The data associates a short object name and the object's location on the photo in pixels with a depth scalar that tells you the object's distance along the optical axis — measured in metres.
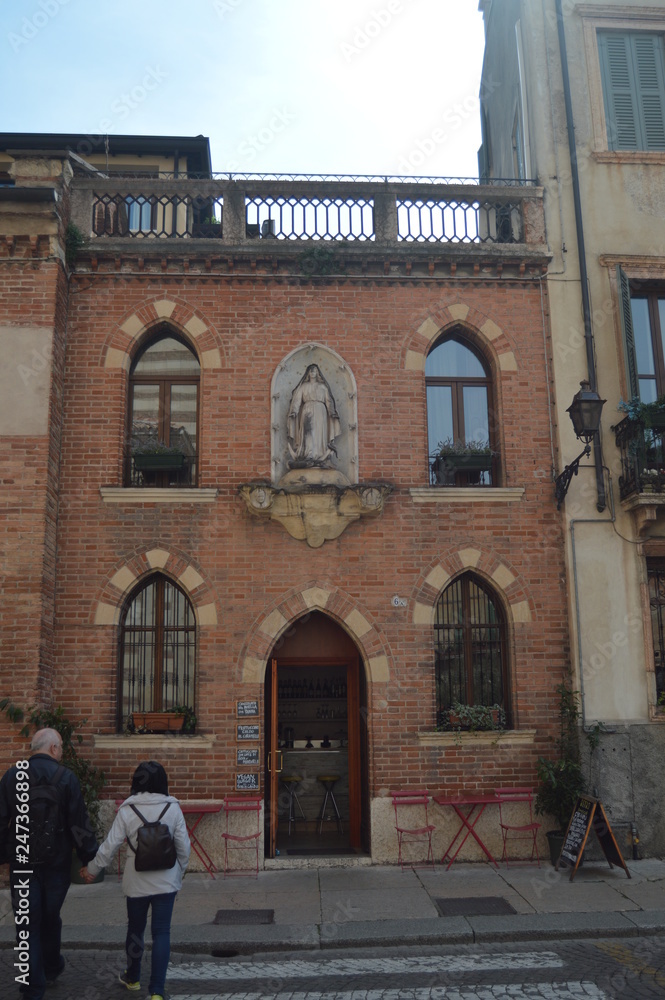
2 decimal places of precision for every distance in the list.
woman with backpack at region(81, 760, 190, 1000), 6.40
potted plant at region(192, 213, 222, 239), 12.76
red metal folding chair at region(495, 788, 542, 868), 11.17
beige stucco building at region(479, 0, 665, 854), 11.55
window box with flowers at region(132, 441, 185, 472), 11.90
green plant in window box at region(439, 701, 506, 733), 11.52
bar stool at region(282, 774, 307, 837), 13.59
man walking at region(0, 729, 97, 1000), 6.52
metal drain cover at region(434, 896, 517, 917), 9.02
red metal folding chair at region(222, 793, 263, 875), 10.95
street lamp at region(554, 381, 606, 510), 10.81
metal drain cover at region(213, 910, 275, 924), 8.88
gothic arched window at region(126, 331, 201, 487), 12.18
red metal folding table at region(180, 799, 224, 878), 10.80
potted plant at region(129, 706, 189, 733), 11.29
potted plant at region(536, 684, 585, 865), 10.96
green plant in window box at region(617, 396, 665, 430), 11.80
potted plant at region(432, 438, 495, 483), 12.27
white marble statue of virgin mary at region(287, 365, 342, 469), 11.84
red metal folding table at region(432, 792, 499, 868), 11.01
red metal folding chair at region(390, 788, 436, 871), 11.16
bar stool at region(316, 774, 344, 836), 13.55
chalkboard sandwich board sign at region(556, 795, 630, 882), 10.08
